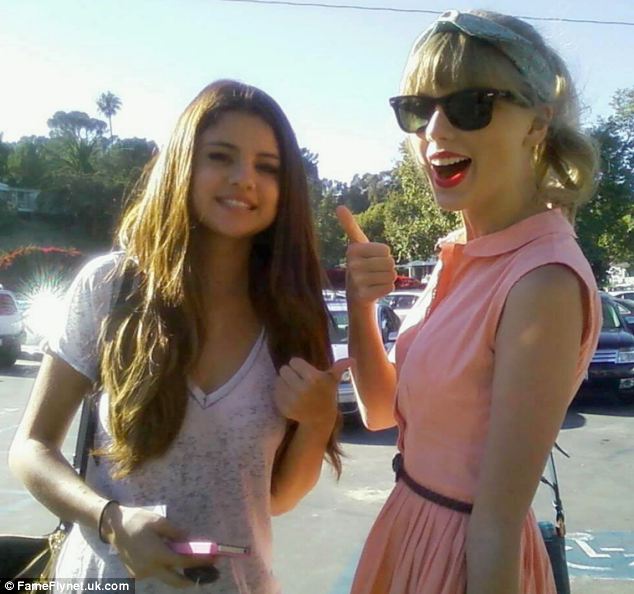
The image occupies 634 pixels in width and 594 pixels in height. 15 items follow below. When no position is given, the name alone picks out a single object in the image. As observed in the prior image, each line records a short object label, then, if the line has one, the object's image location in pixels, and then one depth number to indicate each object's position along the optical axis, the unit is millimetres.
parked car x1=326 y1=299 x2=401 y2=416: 9102
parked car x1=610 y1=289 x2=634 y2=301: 24219
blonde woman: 1348
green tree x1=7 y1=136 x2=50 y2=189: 60844
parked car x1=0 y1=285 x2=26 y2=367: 15461
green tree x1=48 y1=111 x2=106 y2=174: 59375
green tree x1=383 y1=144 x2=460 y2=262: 27344
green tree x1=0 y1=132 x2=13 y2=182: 61062
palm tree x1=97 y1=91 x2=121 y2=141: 89062
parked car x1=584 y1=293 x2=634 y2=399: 11016
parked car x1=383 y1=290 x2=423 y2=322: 16781
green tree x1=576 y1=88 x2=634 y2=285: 22719
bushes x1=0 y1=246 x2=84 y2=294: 29297
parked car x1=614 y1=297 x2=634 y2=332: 16678
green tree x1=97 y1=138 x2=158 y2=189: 50619
